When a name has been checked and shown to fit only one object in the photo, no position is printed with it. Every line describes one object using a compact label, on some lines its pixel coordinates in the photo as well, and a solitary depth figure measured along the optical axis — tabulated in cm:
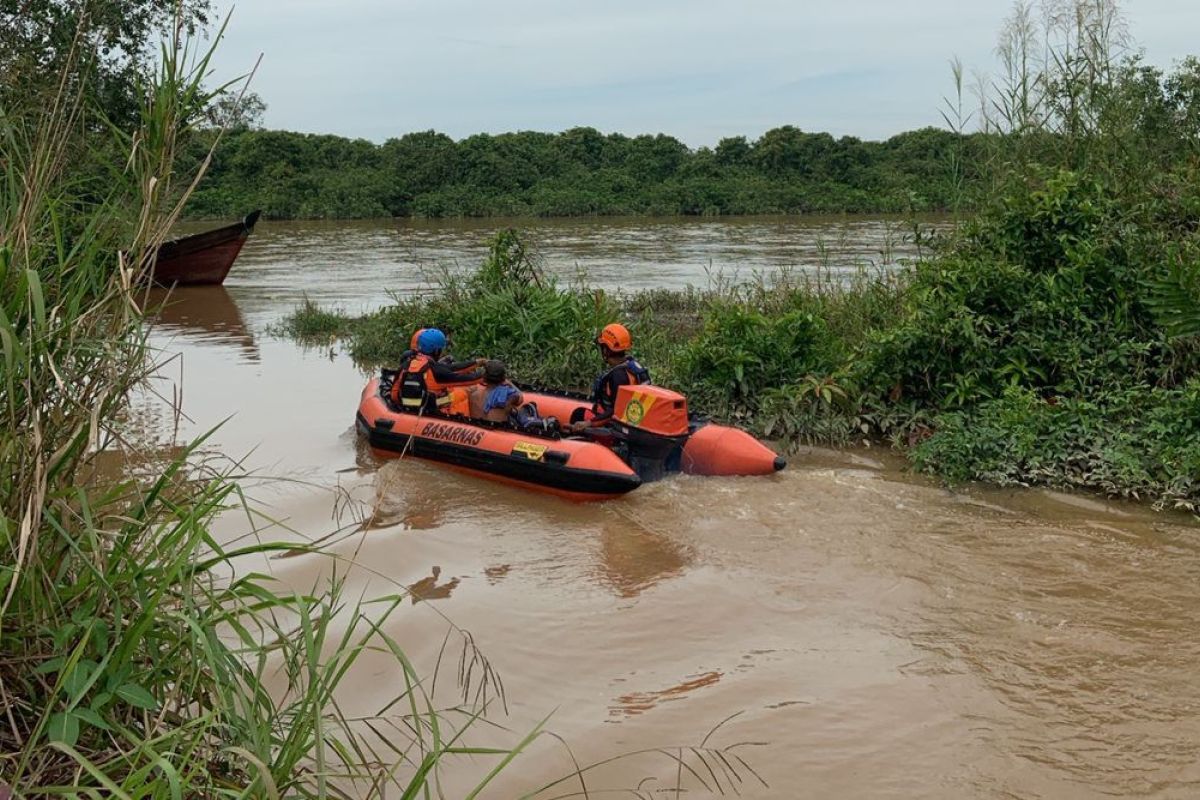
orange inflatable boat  719
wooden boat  1938
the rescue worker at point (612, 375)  777
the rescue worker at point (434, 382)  844
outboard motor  748
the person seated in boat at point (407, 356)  856
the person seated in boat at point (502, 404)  823
